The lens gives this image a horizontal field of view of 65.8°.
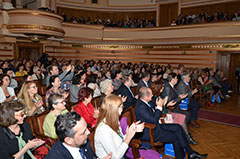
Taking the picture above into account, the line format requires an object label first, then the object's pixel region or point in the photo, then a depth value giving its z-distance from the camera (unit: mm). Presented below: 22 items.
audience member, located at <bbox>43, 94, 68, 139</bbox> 2410
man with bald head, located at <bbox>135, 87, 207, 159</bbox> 2908
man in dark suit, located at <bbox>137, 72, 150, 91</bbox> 5016
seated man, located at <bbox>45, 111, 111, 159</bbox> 1457
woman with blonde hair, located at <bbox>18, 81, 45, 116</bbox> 3225
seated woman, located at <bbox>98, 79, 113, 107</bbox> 3831
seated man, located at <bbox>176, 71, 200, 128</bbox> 4629
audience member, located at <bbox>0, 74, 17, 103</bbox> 3875
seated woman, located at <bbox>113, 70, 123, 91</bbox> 5660
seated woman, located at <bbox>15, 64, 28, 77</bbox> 6555
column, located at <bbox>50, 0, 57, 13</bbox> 12231
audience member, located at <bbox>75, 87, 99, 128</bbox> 3146
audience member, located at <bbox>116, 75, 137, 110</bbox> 4345
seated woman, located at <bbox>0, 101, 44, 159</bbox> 1860
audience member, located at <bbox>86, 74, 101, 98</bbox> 4424
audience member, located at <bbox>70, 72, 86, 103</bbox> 4168
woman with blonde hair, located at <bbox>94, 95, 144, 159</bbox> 1920
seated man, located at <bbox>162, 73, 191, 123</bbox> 4199
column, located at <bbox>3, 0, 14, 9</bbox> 9252
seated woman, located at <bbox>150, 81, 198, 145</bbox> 3778
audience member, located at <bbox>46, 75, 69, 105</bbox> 3837
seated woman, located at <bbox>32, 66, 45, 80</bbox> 6259
